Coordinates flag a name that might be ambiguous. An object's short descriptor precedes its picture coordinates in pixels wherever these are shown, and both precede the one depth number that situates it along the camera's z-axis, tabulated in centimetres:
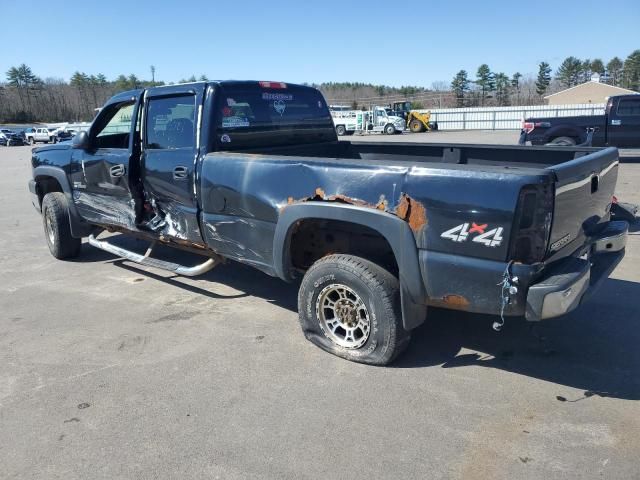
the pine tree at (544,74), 11006
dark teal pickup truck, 308
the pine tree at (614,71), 10119
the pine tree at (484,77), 10256
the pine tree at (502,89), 8244
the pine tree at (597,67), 10379
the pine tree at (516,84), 8632
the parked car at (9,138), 4678
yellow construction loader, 4431
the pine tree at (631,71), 9544
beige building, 7816
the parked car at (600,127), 1423
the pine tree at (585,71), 10478
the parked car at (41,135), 4602
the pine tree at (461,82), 10169
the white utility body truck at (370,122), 4262
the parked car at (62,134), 4444
